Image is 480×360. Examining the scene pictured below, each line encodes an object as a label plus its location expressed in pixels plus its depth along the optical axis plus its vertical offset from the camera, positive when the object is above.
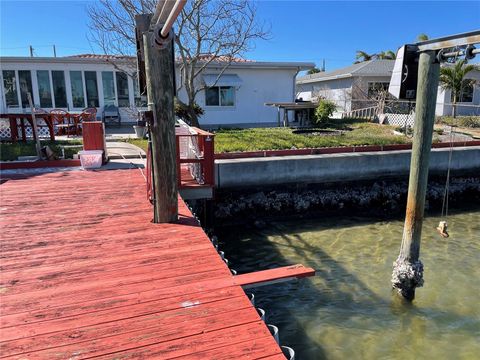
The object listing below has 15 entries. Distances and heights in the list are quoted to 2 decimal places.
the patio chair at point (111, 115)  16.69 -0.07
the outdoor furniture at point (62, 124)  13.21 -0.35
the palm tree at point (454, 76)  19.39 +1.71
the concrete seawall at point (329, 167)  7.91 -1.24
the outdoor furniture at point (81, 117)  13.06 -0.12
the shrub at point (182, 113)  14.61 -0.02
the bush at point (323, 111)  16.30 +0.01
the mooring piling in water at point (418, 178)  4.20 -0.80
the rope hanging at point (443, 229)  6.64 -2.11
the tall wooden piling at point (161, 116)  4.23 -0.04
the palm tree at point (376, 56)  32.91 +4.91
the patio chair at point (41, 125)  13.06 -0.39
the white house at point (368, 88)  22.19 +1.40
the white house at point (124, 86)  16.14 +1.18
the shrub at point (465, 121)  16.77 -0.52
